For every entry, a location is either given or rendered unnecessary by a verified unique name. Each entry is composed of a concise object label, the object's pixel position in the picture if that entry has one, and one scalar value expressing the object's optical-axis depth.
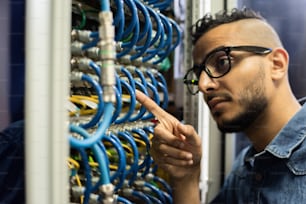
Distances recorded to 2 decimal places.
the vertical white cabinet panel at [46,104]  0.57
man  1.16
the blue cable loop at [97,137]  0.60
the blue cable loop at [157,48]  1.33
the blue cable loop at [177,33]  1.48
